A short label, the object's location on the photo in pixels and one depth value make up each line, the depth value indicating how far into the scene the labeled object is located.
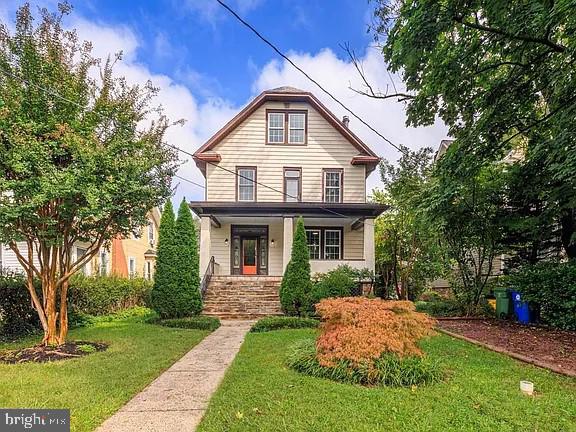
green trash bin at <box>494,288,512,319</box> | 11.88
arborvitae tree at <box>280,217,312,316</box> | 12.77
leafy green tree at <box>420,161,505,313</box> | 10.81
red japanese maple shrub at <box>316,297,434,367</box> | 5.29
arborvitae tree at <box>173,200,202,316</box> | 12.47
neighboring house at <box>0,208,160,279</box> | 15.52
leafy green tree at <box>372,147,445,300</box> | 15.58
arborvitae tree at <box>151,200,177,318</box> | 12.42
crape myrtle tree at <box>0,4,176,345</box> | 6.57
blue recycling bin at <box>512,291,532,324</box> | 10.98
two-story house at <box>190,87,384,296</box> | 17.95
